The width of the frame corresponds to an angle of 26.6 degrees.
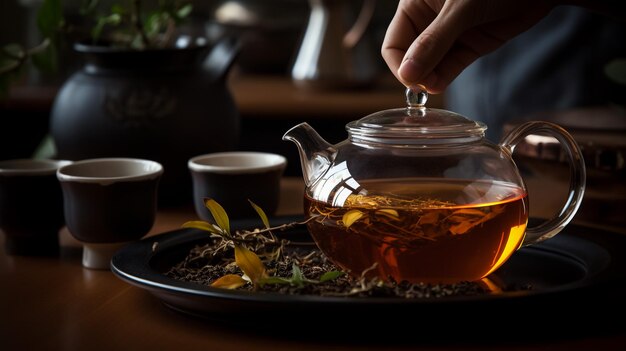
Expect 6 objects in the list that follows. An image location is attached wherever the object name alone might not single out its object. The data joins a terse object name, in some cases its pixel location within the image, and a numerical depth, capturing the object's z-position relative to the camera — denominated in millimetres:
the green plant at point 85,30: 1105
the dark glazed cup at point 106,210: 870
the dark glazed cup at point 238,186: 959
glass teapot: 751
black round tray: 694
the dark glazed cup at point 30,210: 901
